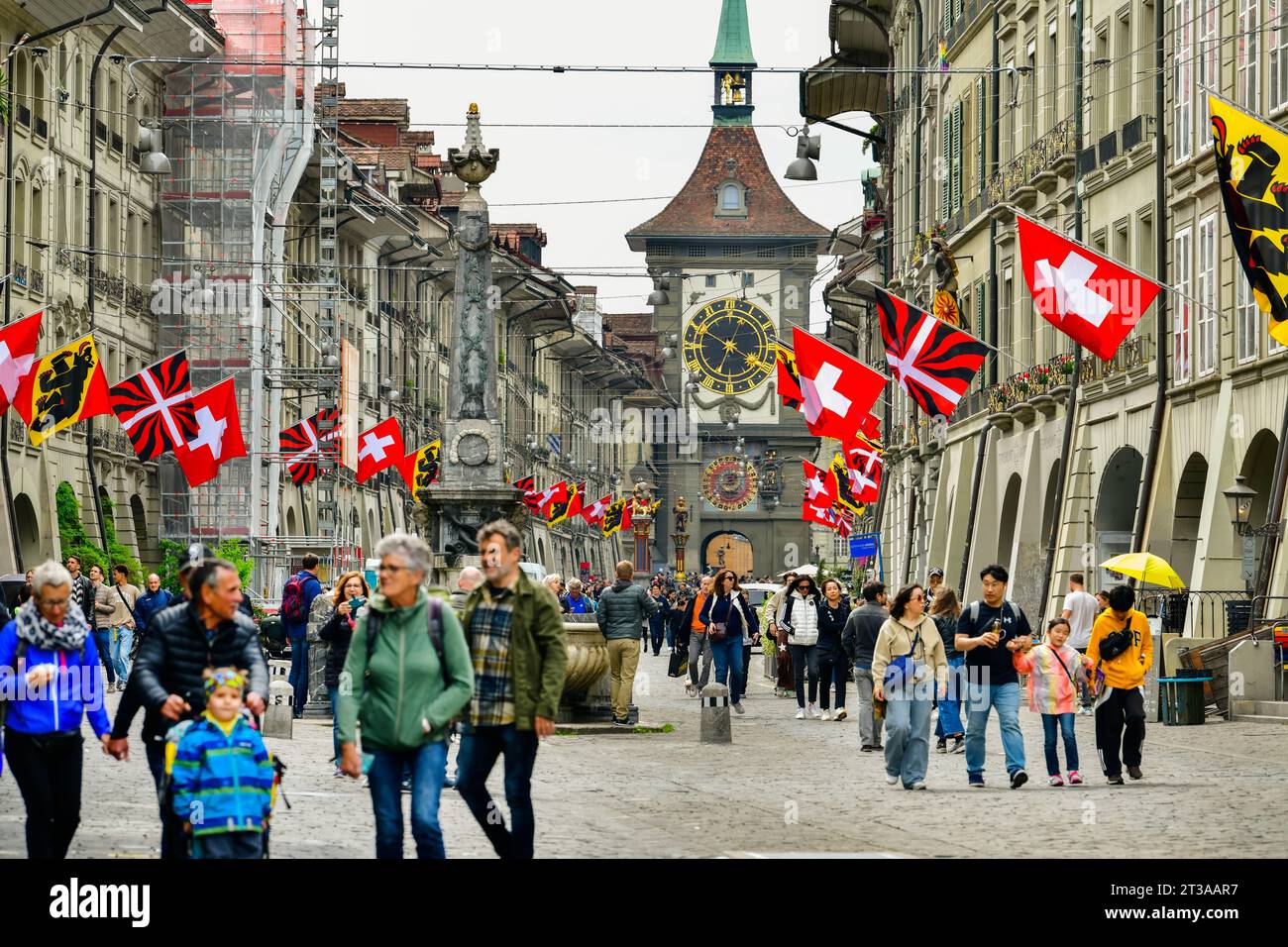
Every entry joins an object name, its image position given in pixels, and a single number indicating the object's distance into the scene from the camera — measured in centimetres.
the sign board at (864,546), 4938
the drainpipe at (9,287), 4350
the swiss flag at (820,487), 5872
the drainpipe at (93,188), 4934
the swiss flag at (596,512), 7906
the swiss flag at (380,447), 4956
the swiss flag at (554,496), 6669
